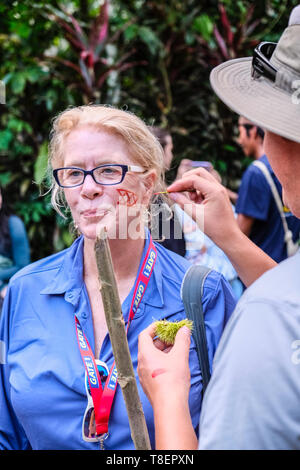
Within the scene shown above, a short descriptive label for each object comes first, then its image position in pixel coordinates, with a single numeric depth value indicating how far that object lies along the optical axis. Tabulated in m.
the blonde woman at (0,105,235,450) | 1.75
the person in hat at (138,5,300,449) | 0.93
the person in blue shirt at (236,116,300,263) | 3.73
